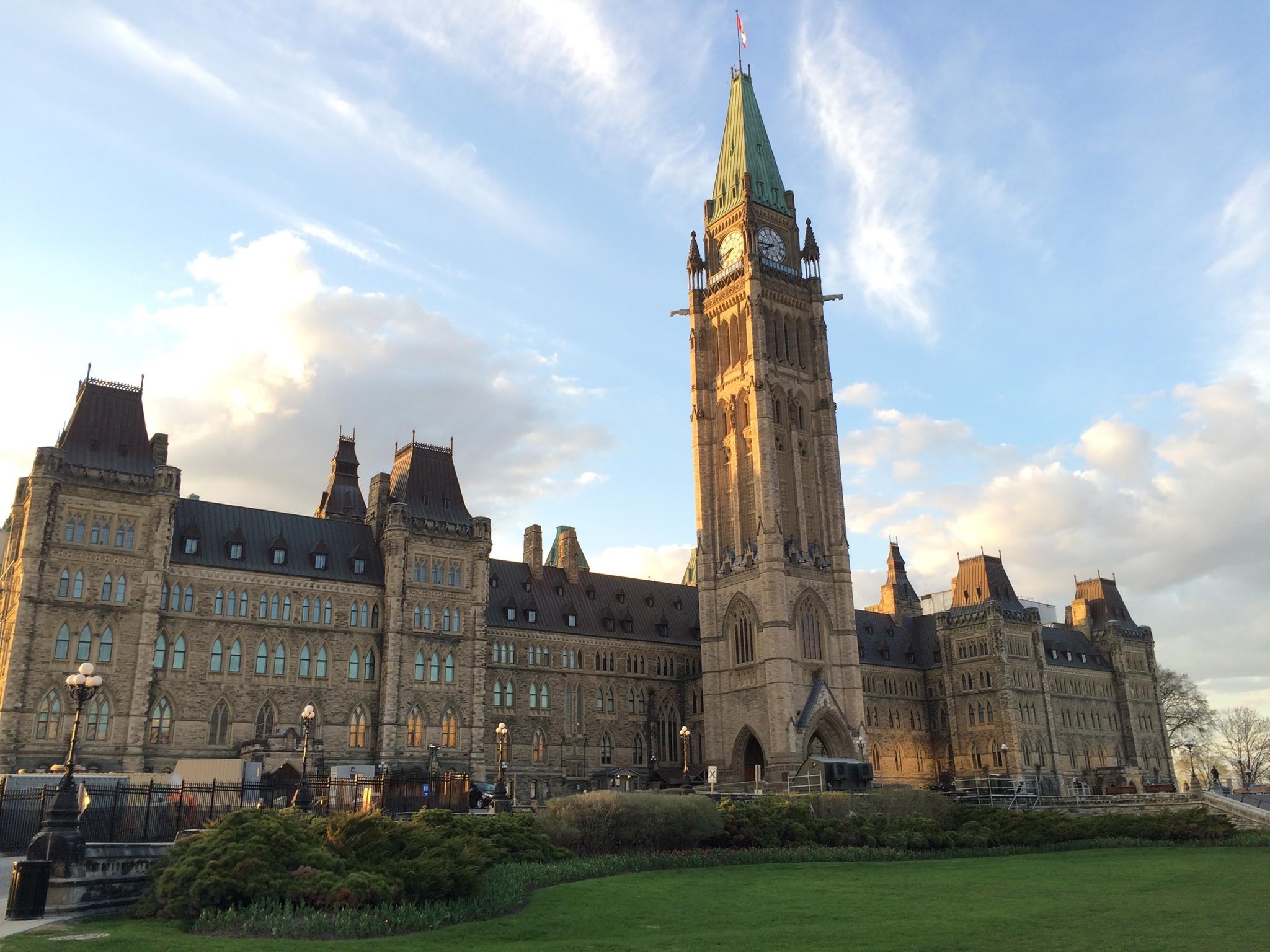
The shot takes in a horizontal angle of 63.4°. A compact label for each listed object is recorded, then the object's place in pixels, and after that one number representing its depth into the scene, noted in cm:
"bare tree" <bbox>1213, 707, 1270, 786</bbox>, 13175
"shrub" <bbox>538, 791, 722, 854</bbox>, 3328
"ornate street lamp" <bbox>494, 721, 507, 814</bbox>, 3747
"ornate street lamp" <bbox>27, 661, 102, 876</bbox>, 1992
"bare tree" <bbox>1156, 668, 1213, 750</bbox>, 11712
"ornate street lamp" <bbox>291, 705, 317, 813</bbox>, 3128
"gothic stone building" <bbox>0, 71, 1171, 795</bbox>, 5606
